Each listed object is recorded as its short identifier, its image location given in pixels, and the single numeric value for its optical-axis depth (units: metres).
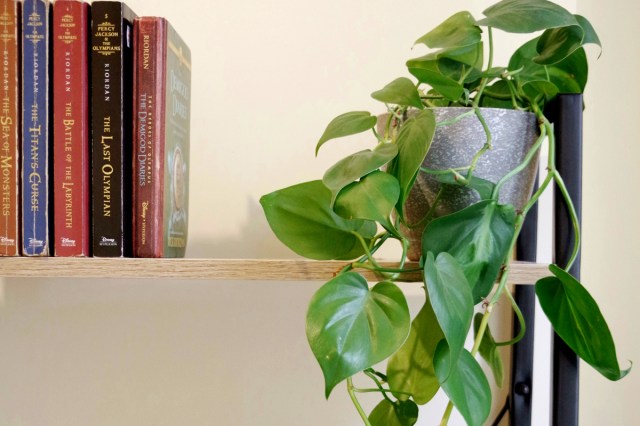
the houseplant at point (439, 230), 0.58
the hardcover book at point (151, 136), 0.79
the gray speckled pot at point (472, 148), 0.72
